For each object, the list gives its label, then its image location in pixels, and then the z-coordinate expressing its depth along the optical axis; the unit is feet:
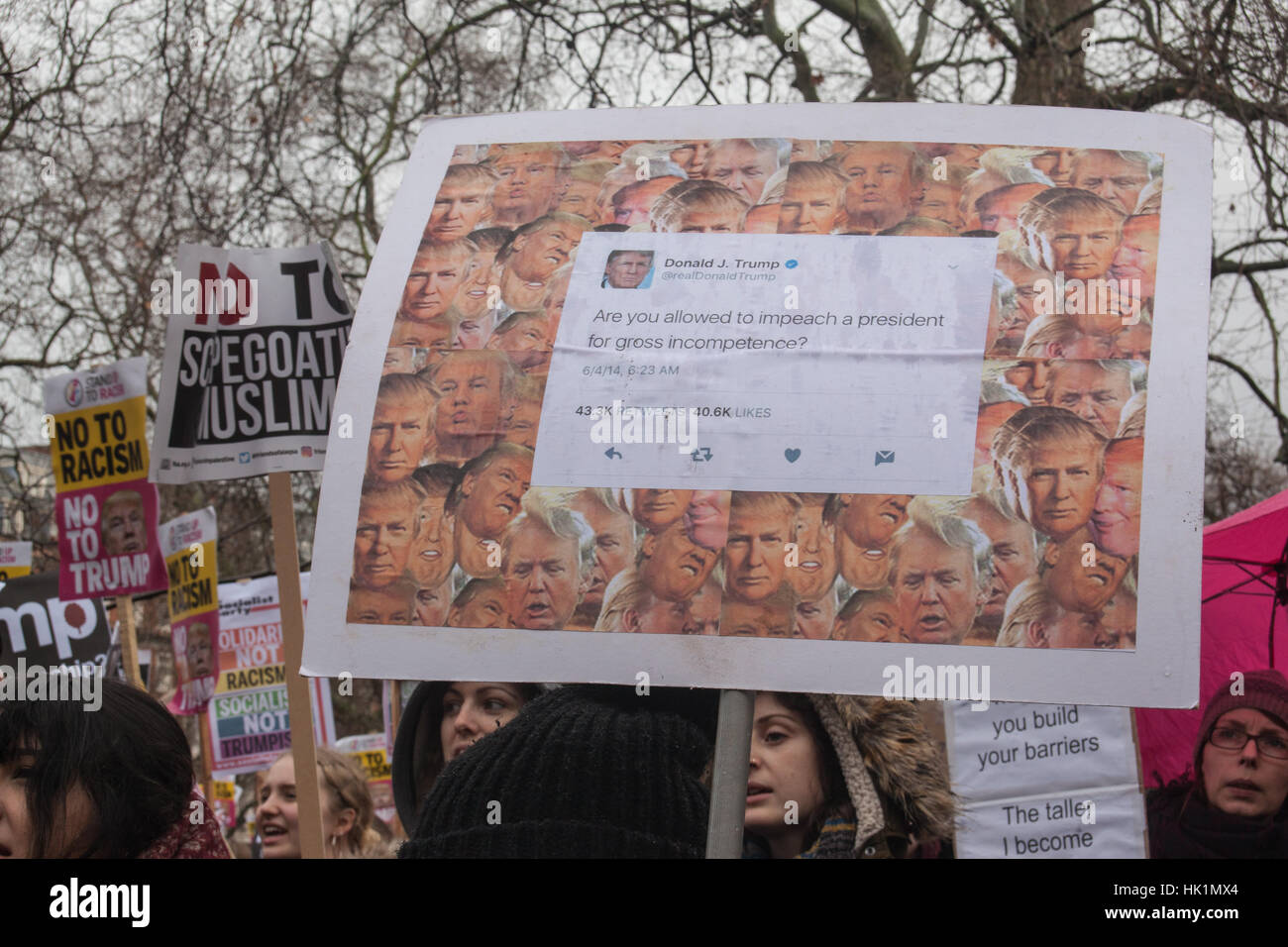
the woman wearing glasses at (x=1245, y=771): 13.62
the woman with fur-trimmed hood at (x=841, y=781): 9.95
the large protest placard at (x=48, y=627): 22.99
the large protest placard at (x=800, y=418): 6.63
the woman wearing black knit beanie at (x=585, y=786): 8.34
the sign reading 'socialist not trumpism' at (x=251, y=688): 29.30
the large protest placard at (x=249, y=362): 13.26
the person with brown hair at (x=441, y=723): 11.50
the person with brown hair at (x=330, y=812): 16.63
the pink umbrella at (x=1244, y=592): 13.76
